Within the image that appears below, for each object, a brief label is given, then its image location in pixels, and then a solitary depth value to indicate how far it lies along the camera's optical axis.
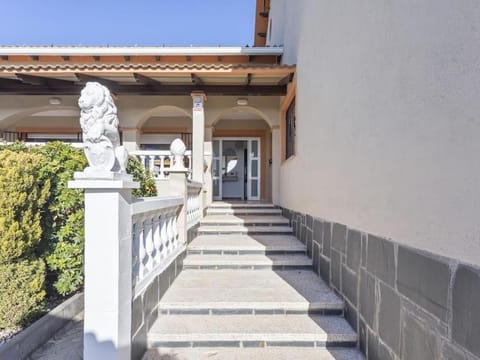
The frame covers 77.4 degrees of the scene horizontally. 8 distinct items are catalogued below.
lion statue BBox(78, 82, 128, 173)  1.98
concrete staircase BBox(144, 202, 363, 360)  2.61
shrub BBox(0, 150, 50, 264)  2.79
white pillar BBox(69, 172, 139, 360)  1.99
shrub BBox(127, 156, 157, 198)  4.63
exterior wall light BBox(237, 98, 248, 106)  7.32
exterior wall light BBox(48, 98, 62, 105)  7.35
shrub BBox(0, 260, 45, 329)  2.80
